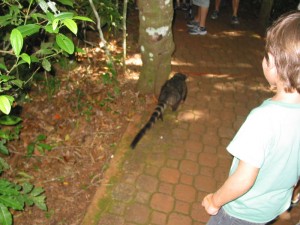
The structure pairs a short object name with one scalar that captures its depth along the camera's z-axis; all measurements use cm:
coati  418
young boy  144
